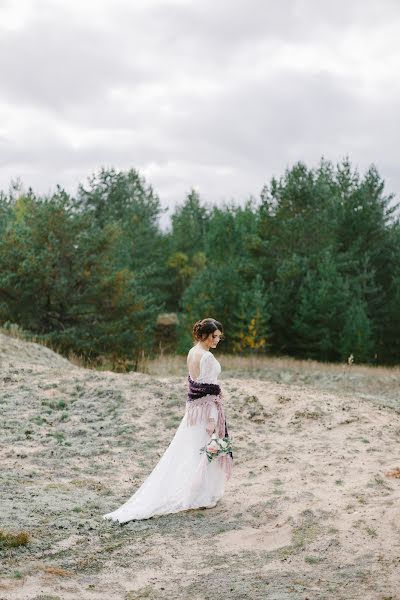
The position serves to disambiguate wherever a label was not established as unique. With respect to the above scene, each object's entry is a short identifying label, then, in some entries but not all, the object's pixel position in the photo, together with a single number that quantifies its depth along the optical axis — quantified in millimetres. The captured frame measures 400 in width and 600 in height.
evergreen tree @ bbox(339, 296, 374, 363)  28125
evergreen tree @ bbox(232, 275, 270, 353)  27750
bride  6633
